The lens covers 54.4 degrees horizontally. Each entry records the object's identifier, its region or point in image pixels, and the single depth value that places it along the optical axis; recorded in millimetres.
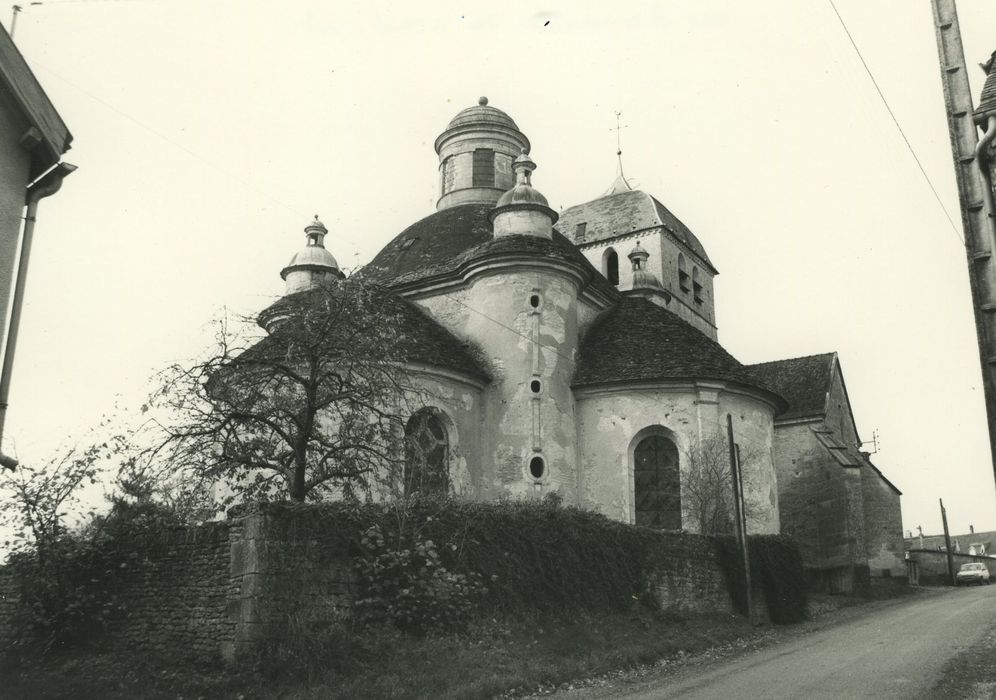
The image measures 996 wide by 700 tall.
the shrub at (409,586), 14914
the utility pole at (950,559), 50406
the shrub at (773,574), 22859
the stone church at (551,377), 25156
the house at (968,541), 101875
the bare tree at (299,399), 16703
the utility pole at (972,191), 9711
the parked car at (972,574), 47531
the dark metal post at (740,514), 22188
